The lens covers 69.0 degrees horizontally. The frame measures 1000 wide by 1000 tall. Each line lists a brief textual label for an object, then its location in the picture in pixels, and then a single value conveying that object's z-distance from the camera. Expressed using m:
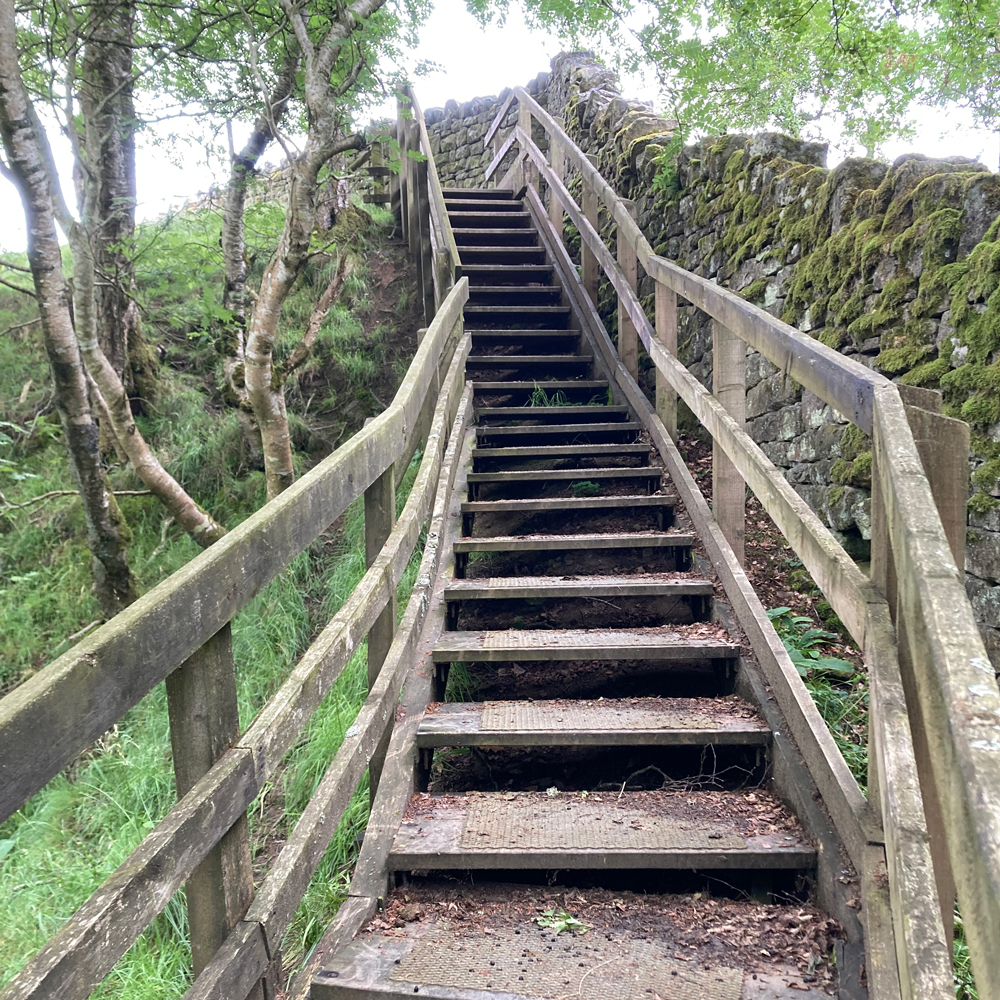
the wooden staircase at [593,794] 1.56
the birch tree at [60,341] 3.07
